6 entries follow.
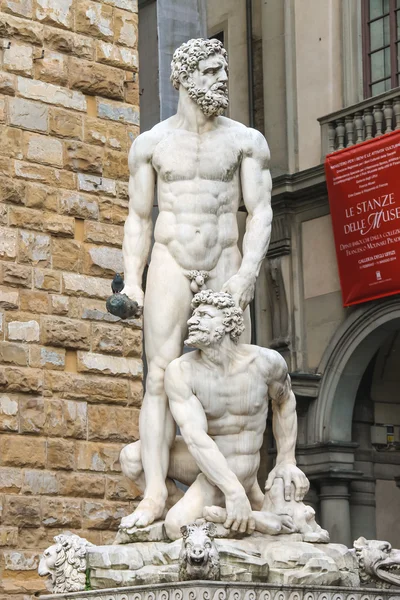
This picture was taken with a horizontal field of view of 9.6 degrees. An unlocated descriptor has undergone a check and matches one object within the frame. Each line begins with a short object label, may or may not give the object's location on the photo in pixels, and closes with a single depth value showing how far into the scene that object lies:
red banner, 27.06
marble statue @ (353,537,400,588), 12.14
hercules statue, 12.55
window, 28.70
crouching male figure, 12.05
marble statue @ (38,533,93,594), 11.97
